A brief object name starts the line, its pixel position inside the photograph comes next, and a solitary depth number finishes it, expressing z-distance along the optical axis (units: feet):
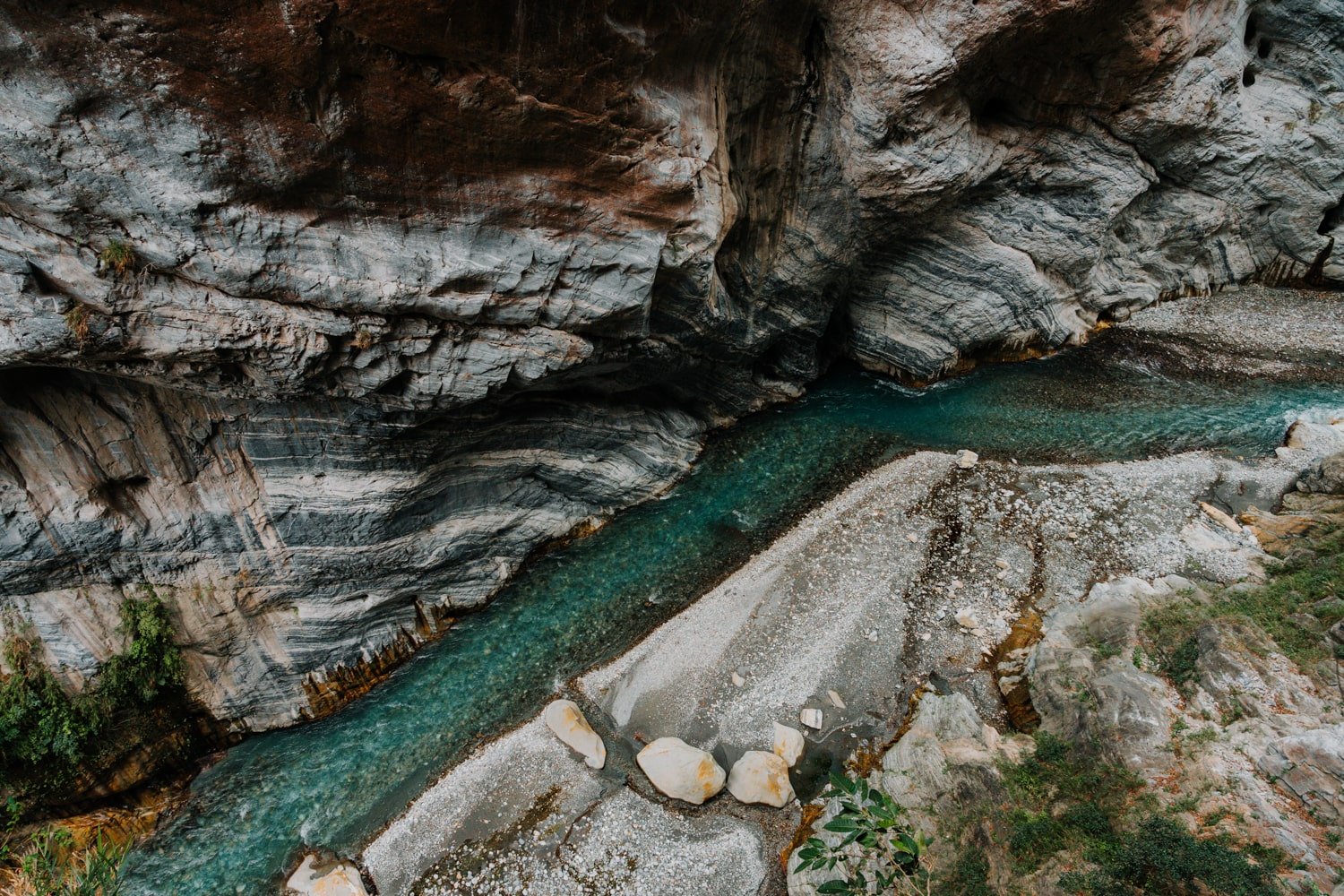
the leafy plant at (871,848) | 23.04
